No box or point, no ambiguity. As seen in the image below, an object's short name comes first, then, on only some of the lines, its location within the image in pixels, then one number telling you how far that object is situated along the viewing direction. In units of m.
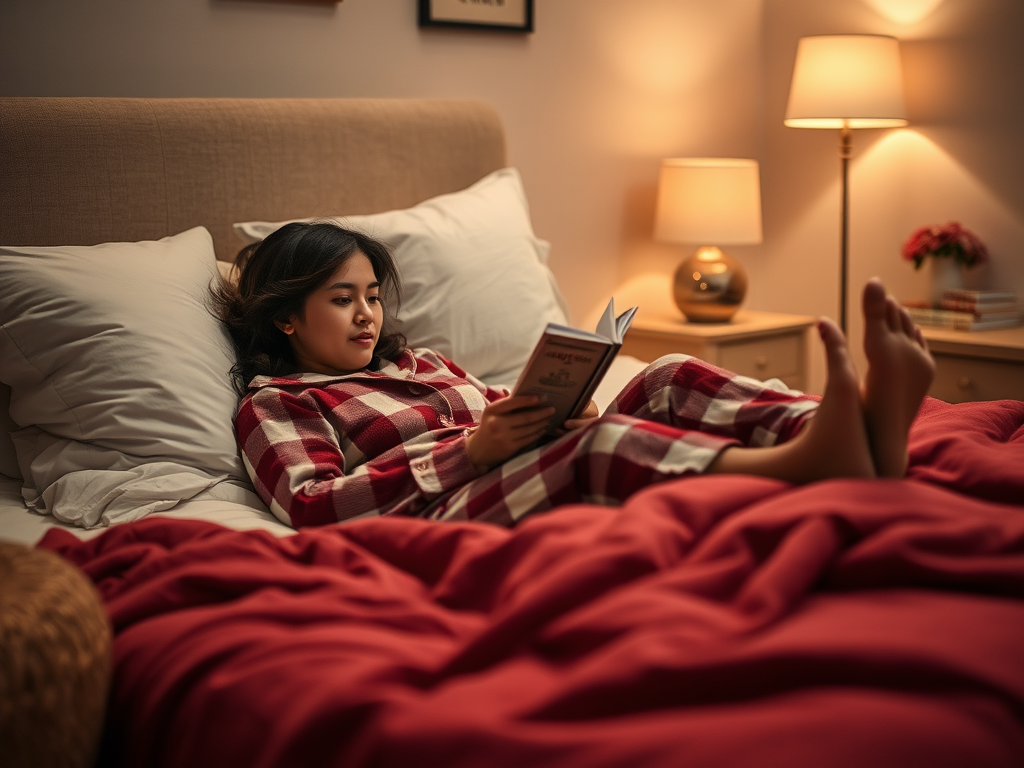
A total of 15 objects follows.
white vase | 2.96
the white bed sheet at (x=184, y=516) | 1.51
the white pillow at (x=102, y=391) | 1.64
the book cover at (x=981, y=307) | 2.83
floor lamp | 2.91
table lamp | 2.97
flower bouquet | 2.93
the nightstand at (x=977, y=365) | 2.65
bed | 0.82
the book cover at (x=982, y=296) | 2.84
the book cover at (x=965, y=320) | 2.82
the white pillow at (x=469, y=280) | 2.16
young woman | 1.27
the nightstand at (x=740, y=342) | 2.89
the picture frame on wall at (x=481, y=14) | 2.70
